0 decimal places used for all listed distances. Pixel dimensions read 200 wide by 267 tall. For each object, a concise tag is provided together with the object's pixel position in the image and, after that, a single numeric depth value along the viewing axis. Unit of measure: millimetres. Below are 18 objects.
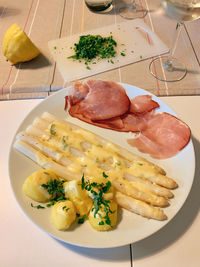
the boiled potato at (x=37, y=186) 293
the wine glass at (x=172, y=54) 358
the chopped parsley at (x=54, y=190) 294
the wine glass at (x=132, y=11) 613
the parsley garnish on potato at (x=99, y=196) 272
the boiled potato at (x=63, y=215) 272
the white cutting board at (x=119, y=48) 500
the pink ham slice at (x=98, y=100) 398
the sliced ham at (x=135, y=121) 382
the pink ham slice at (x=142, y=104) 390
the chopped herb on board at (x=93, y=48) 513
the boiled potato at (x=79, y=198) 285
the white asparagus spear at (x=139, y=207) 283
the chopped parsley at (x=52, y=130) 364
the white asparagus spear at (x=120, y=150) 331
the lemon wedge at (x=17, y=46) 478
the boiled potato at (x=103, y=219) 272
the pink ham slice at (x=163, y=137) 347
